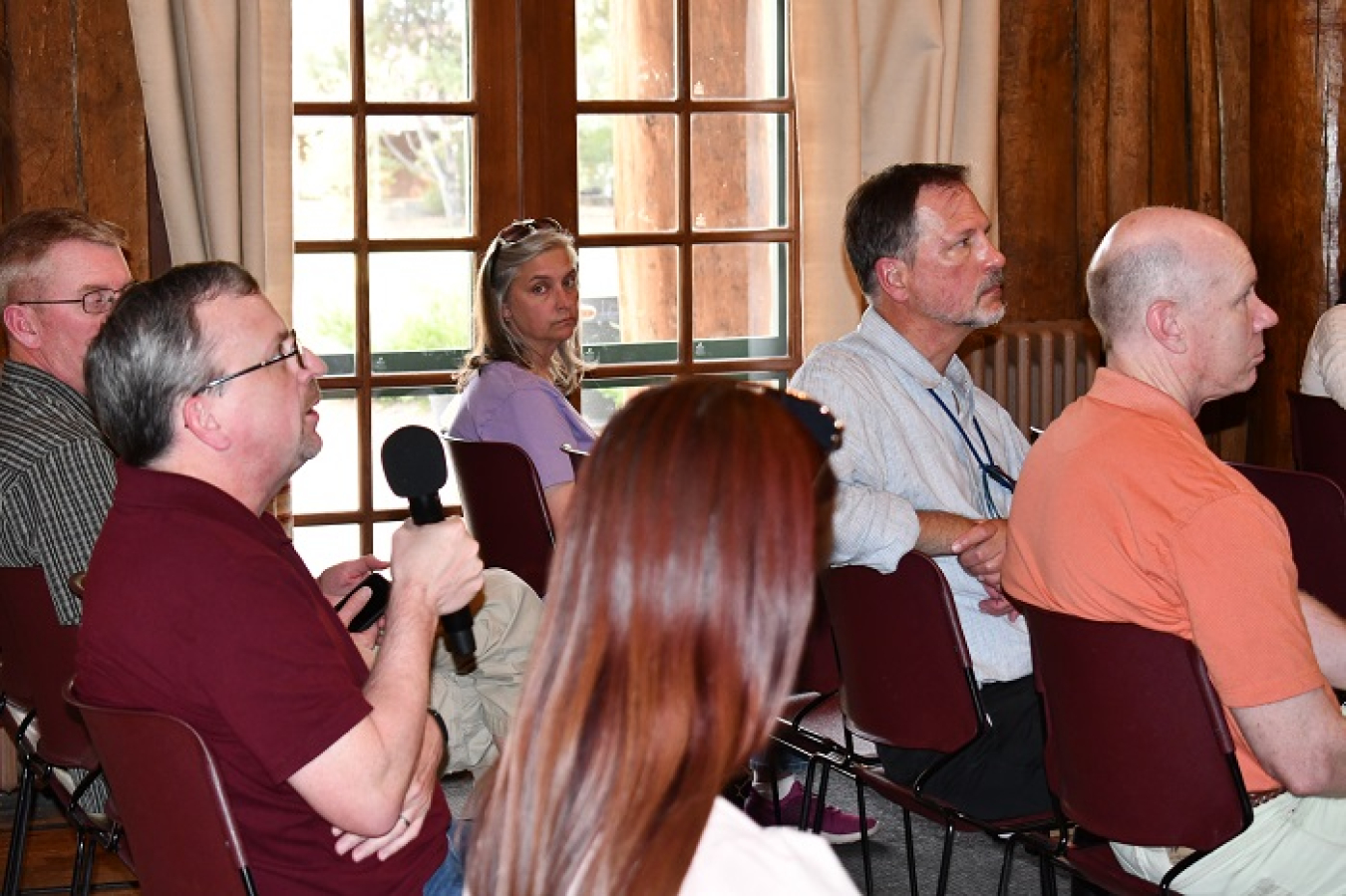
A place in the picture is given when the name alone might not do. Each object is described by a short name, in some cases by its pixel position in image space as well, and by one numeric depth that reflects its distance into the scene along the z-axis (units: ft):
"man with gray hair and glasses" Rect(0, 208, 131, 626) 10.66
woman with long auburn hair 4.22
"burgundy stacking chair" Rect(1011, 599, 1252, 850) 7.88
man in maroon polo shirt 6.80
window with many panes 17.02
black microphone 7.70
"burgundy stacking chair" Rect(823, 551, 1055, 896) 9.46
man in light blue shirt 10.44
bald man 7.88
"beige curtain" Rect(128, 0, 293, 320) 15.65
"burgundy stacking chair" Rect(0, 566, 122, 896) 9.95
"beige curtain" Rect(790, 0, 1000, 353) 17.97
